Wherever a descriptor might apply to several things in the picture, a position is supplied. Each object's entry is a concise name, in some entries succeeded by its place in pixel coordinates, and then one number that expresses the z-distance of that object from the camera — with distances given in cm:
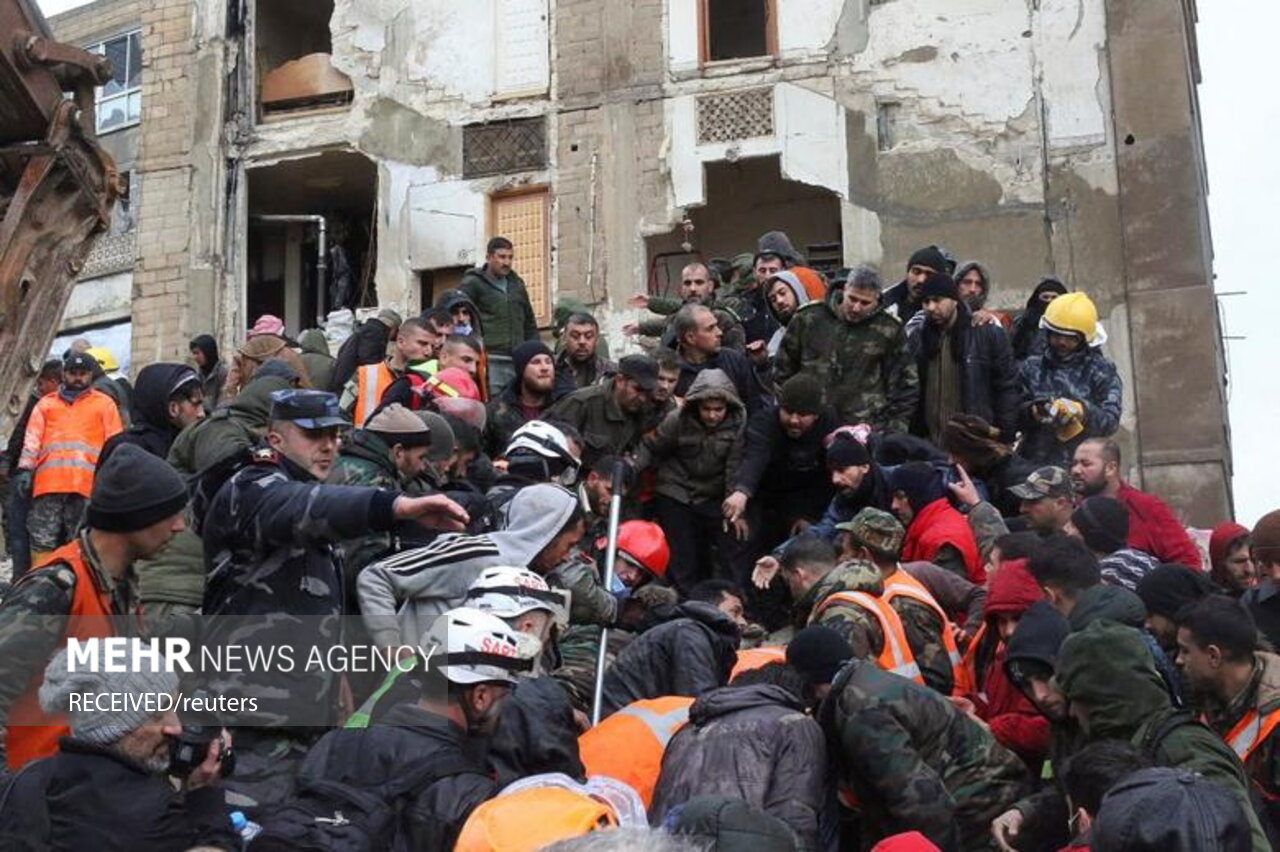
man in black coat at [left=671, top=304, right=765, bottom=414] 1124
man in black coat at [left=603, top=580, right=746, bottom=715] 654
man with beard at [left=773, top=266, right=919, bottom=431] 1098
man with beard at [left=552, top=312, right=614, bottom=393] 1230
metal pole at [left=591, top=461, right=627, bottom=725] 686
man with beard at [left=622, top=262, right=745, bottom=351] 1248
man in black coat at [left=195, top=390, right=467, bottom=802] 551
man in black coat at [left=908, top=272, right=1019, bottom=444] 1119
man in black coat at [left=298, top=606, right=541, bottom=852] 492
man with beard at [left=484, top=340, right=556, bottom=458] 1095
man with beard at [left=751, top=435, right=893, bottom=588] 944
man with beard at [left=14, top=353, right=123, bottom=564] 1251
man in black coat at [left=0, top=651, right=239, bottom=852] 442
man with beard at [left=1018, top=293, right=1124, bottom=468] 1109
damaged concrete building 2030
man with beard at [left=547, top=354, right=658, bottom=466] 1061
